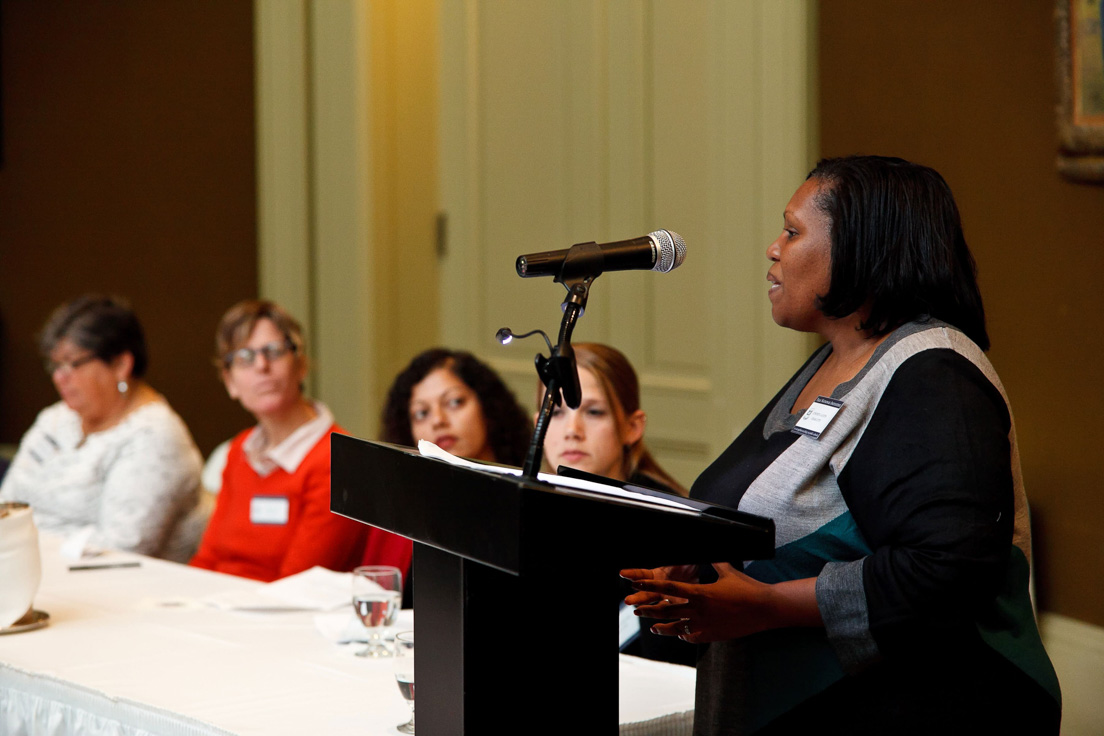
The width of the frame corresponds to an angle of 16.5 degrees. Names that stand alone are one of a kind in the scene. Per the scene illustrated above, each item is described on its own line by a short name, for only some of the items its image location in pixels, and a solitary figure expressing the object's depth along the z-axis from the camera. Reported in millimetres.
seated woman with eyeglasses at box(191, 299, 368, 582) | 6330
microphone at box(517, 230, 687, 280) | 4804
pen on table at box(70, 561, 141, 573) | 6019
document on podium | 4772
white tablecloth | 5175
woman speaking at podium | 4828
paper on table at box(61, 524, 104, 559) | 6095
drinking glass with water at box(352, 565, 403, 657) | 5419
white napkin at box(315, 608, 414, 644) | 5478
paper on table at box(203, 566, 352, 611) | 5699
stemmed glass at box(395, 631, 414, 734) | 5101
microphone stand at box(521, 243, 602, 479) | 4738
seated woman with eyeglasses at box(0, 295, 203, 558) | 6556
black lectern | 4680
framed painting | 5834
